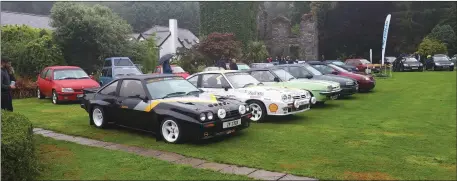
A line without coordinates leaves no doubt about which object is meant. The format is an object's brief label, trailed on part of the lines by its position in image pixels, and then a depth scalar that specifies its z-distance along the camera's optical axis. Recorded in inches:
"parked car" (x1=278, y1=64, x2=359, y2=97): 541.6
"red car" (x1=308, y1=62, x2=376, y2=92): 627.2
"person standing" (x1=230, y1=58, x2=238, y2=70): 696.3
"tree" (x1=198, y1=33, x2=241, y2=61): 1229.6
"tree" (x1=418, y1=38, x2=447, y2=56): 1472.7
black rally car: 281.6
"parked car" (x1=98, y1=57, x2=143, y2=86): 719.6
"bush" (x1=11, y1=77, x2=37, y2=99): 661.9
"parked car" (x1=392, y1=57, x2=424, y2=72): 1176.8
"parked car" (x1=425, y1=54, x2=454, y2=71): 1161.4
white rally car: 370.9
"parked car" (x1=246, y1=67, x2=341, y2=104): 466.0
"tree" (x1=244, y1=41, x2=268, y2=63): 1459.2
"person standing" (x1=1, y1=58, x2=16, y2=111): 333.4
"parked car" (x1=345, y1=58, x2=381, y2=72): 1156.5
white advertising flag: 936.4
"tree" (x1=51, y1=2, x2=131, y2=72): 890.1
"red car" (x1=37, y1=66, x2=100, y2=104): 540.4
